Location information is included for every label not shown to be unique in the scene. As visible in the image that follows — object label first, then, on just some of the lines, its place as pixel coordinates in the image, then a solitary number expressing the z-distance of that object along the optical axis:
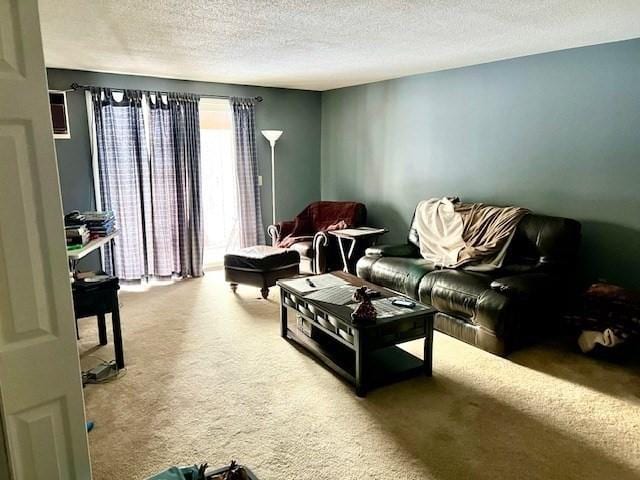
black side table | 3.02
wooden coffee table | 2.79
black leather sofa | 3.29
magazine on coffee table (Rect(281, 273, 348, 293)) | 3.44
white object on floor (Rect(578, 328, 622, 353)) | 3.15
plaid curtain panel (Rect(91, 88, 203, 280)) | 4.93
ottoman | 4.64
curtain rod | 4.69
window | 5.89
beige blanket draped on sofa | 3.91
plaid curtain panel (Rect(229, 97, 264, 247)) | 5.72
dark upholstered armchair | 5.13
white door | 1.30
